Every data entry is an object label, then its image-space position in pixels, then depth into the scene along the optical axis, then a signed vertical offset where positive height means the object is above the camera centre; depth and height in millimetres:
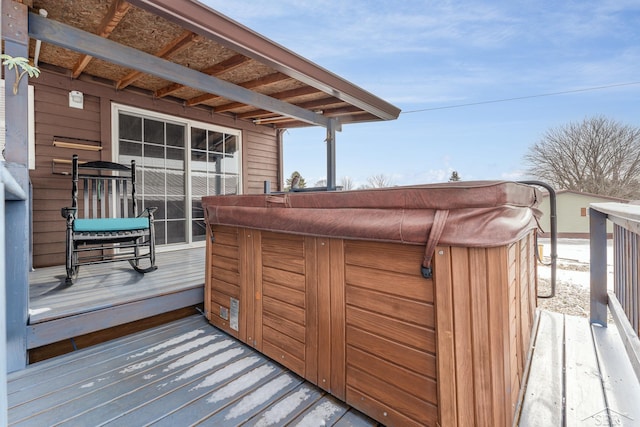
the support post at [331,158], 4438 +814
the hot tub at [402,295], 974 -347
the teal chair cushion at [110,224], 2479 -82
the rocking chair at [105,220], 2490 -41
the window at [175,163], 3852 +730
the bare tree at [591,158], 14578 +2742
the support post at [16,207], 1633 +49
